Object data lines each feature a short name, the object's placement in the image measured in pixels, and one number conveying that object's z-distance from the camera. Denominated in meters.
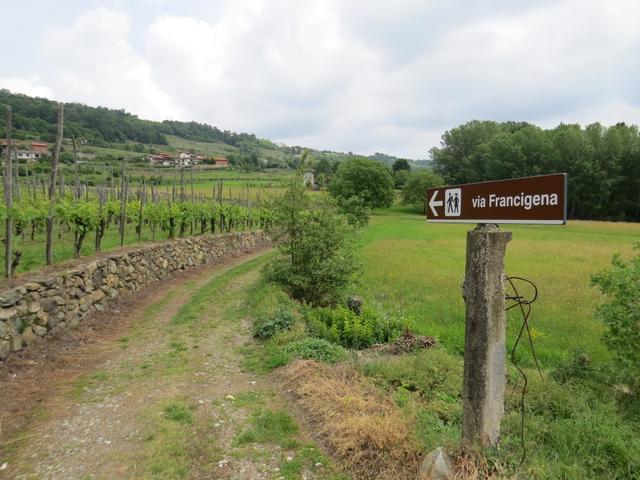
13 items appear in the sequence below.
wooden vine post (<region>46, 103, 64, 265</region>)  8.79
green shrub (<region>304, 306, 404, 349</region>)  7.63
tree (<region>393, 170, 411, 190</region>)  89.28
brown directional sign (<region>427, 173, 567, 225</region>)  2.65
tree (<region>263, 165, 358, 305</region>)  10.59
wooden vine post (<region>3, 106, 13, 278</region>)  7.46
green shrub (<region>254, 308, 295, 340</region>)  7.59
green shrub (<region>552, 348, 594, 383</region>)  5.40
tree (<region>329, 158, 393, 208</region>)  66.12
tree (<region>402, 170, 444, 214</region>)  69.31
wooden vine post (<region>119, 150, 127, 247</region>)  12.67
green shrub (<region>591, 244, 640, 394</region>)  4.65
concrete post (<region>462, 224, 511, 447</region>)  3.06
